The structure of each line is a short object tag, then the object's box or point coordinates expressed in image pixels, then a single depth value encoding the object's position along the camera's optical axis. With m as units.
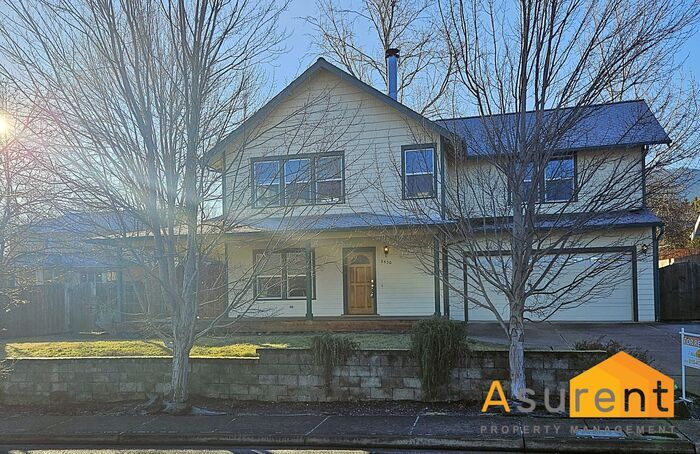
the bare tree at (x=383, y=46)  26.30
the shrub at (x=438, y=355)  8.12
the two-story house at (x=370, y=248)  15.28
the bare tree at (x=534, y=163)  6.84
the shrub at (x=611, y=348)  7.87
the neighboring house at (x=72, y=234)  8.29
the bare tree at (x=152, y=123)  7.52
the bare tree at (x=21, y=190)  7.90
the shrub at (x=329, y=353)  8.49
